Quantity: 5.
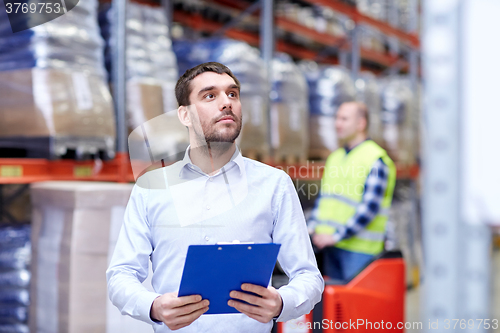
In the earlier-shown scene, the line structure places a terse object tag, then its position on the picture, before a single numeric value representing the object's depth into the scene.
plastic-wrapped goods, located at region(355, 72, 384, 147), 6.67
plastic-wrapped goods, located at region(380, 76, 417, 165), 7.33
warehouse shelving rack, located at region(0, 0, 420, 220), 3.04
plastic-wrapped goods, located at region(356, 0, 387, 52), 8.40
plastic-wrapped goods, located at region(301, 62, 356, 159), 5.62
